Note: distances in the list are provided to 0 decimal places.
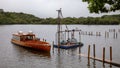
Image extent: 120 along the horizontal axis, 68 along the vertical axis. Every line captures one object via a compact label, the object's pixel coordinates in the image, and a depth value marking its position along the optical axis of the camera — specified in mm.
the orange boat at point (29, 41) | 53350
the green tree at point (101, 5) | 22344
